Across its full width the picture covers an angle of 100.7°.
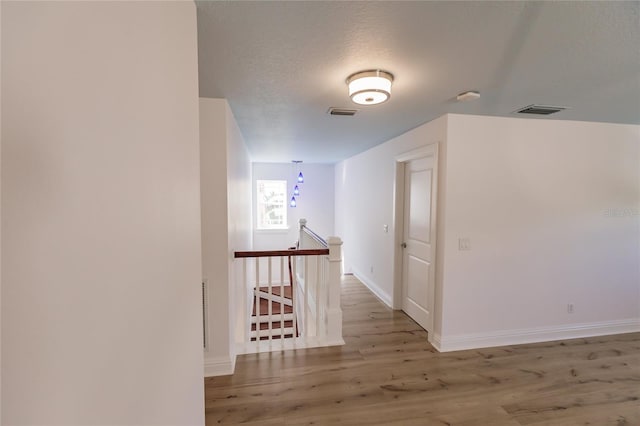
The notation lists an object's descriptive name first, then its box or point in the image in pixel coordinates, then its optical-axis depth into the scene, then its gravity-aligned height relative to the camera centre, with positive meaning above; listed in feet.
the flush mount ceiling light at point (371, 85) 5.45 +2.44
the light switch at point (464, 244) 8.87 -1.38
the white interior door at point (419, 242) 9.71 -1.59
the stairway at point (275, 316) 12.76 -6.34
